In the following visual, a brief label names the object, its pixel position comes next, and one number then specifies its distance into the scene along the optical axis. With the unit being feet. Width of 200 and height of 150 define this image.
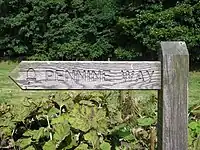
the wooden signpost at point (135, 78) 8.14
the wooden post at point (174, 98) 8.16
